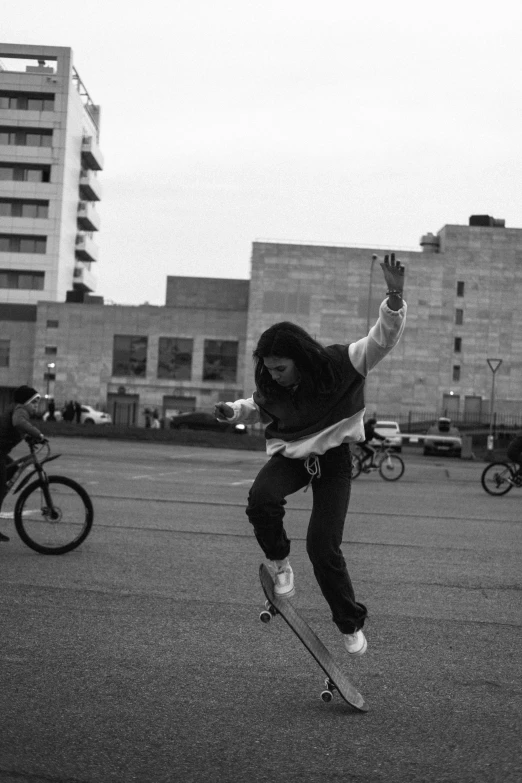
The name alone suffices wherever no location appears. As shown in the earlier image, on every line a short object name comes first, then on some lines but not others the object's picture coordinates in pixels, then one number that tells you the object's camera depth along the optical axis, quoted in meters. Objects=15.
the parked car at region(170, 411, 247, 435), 66.00
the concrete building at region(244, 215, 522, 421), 87.88
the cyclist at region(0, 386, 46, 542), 9.59
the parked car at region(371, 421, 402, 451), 51.47
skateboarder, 4.79
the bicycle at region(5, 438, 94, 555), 9.30
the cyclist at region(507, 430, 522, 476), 18.83
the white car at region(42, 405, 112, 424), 73.44
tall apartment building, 95.62
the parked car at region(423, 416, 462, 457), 45.91
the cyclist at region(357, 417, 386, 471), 23.42
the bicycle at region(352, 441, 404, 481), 23.94
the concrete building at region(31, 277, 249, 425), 88.19
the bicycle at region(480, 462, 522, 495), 19.52
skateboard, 4.52
